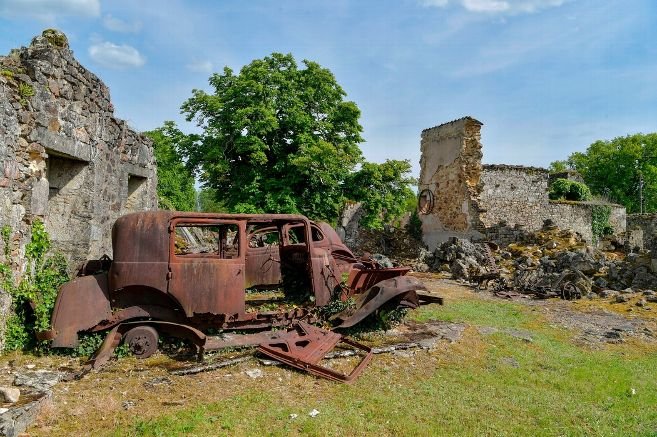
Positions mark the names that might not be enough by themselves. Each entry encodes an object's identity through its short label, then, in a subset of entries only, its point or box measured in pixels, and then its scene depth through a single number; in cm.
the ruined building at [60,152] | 580
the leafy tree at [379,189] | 1650
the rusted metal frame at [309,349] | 559
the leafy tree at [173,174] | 1736
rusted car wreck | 589
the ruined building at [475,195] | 2072
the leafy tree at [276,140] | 1566
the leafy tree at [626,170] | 4409
